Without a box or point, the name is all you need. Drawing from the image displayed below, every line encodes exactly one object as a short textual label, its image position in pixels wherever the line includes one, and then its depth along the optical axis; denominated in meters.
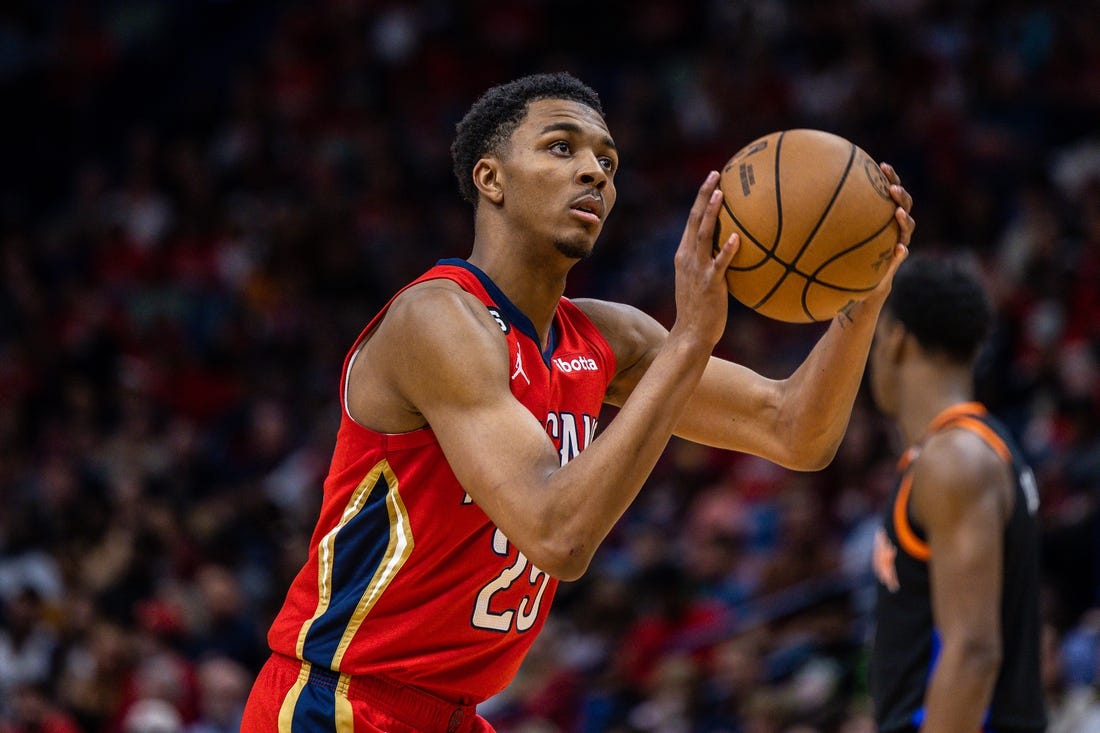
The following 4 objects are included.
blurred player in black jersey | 8.16
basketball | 7.02
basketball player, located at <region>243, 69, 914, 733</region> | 6.58
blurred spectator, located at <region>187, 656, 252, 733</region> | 17.72
